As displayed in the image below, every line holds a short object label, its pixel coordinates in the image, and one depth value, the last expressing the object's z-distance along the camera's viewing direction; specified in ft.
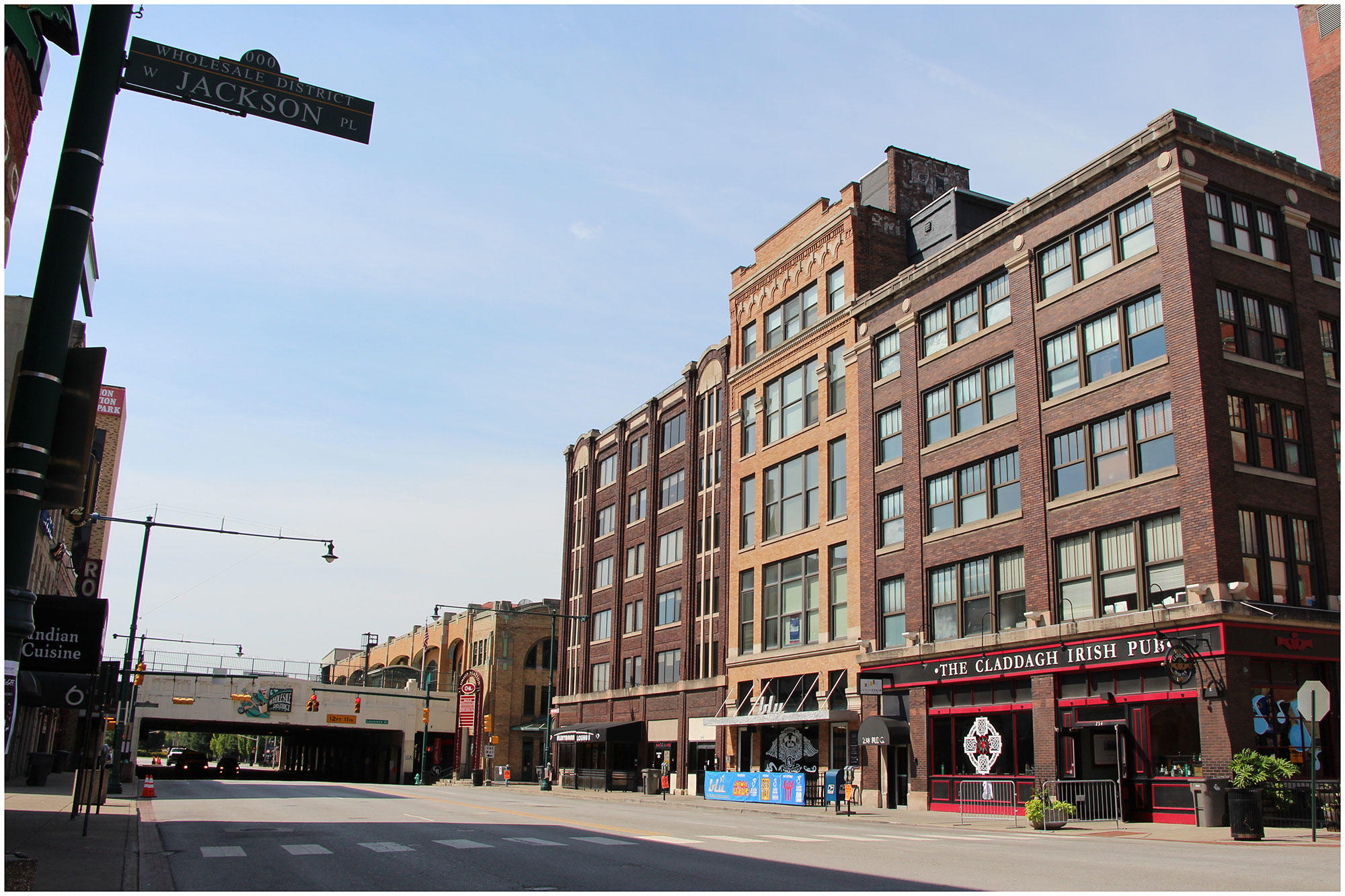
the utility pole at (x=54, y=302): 22.95
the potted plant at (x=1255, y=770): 78.48
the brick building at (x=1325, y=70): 142.31
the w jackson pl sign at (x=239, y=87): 26.91
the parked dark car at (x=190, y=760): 272.92
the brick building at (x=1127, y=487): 87.15
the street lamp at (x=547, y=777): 181.42
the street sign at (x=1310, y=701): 68.23
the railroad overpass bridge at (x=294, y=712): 244.42
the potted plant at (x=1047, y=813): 81.20
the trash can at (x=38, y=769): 123.13
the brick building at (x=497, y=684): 247.70
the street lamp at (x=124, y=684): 122.31
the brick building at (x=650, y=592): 166.40
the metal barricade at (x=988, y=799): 102.22
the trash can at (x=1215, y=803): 81.05
